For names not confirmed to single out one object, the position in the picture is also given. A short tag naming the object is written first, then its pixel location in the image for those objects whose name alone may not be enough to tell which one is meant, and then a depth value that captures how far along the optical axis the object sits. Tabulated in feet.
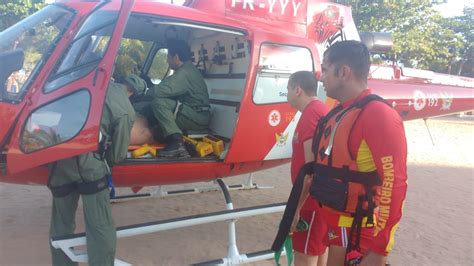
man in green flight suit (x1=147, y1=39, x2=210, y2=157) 11.83
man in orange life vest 5.30
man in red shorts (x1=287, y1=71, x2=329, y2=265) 8.55
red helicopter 8.38
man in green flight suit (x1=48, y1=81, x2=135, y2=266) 8.79
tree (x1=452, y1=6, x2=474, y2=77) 98.86
